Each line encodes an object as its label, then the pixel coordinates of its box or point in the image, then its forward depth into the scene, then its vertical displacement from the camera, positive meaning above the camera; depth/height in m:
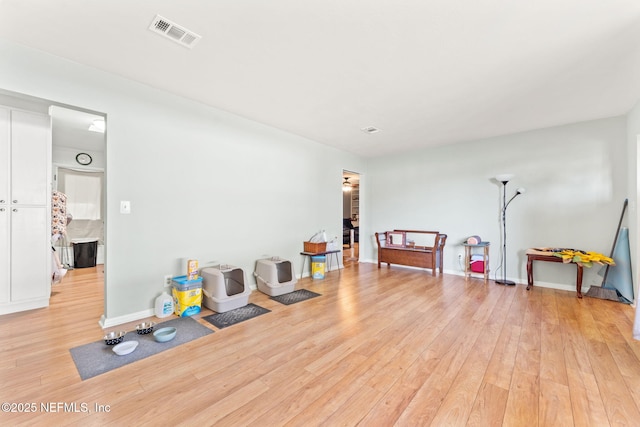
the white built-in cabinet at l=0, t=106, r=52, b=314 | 2.85 +0.03
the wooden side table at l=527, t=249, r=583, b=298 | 3.54 -0.69
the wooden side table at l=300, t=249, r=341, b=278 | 4.52 -0.71
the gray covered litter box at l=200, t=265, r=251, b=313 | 2.90 -0.85
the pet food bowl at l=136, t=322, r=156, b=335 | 2.39 -1.04
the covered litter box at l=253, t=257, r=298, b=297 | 3.52 -0.86
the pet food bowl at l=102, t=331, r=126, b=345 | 2.19 -1.04
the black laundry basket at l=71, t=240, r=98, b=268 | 5.21 -0.80
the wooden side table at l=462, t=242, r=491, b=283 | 4.38 -0.72
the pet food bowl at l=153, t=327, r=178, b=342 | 2.23 -1.03
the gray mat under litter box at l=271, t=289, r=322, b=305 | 3.33 -1.09
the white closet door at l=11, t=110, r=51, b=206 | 2.90 +0.61
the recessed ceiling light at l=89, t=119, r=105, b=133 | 3.70 +1.27
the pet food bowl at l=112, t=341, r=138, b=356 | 2.02 -1.03
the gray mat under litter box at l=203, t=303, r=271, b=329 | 2.65 -1.08
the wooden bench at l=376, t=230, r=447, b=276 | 4.79 -0.65
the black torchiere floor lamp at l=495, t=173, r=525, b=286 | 4.32 -0.23
